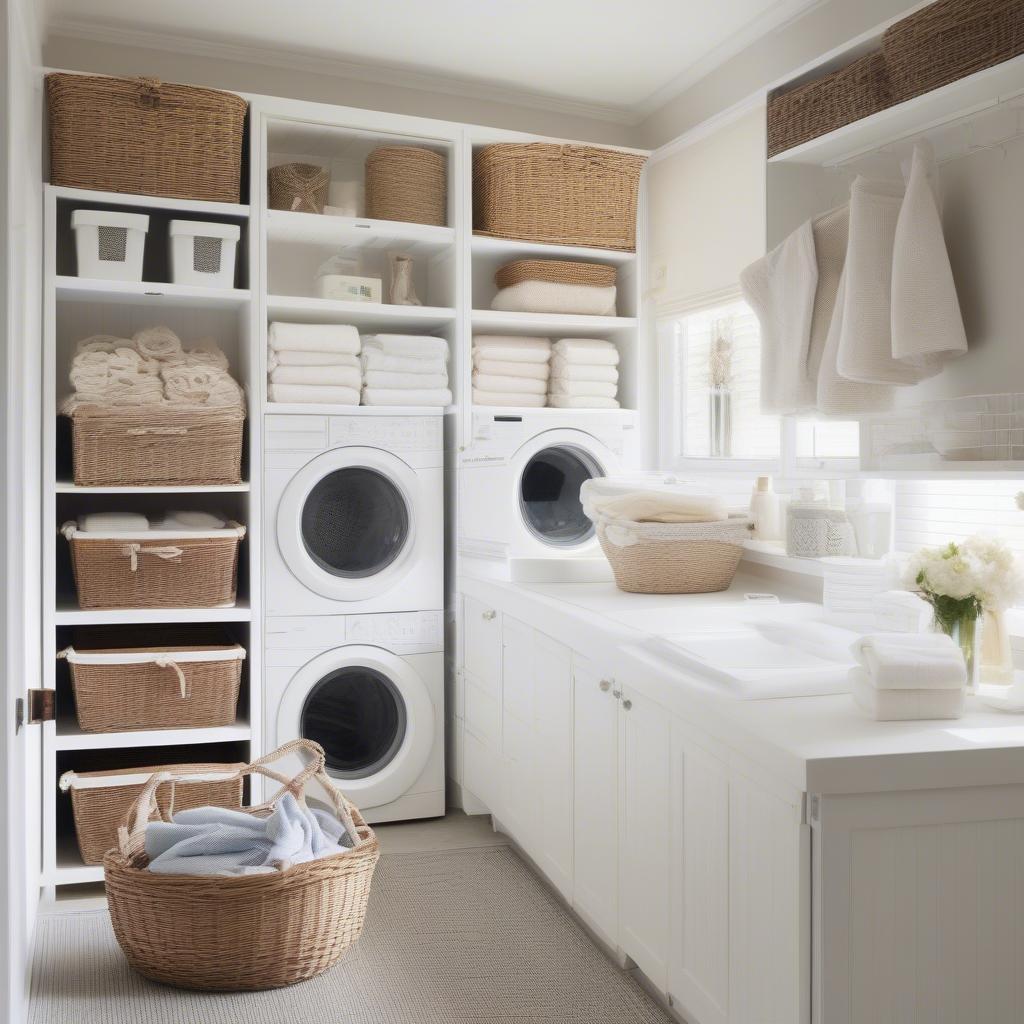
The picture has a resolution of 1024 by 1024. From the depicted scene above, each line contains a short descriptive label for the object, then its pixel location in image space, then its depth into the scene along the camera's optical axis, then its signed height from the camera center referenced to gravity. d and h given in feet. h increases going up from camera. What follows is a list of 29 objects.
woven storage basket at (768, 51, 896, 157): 7.48 +2.99
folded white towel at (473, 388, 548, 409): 11.84 +1.22
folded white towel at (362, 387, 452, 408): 11.30 +1.18
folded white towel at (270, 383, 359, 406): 10.86 +1.17
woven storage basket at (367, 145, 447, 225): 11.47 +3.50
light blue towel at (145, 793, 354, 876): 8.16 -2.62
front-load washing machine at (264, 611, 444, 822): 11.06 -2.09
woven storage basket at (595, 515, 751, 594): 10.05 -0.43
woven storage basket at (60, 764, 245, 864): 10.02 -2.79
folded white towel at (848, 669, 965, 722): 5.71 -1.05
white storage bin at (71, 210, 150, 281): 10.18 +2.54
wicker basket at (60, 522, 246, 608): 10.20 -0.59
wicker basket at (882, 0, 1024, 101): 6.27 +2.90
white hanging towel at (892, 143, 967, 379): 6.94 +1.46
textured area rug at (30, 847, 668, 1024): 7.75 -3.63
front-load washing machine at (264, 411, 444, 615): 10.93 -0.07
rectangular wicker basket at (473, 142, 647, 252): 11.75 +3.53
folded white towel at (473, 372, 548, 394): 11.85 +1.39
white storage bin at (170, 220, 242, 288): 10.53 +2.53
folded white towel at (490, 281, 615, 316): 12.04 +2.39
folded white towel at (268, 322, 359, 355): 10.80 +1.74
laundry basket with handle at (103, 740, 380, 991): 7.89 -3.11
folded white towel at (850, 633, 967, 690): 5.70 -0.83
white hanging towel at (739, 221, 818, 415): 8.16 +1.54
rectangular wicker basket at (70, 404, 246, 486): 10.12 +0.60
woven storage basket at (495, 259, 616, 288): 12.07 +2.69
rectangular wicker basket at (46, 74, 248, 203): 10.01 +3.56
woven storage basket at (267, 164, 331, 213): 11.16 +3.36
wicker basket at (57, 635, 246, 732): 10.16 -1.73
